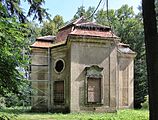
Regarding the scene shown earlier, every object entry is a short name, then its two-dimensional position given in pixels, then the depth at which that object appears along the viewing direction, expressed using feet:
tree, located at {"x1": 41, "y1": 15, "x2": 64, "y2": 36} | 179.40
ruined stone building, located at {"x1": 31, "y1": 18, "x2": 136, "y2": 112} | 89.81
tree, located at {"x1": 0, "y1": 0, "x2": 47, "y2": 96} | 24.48
